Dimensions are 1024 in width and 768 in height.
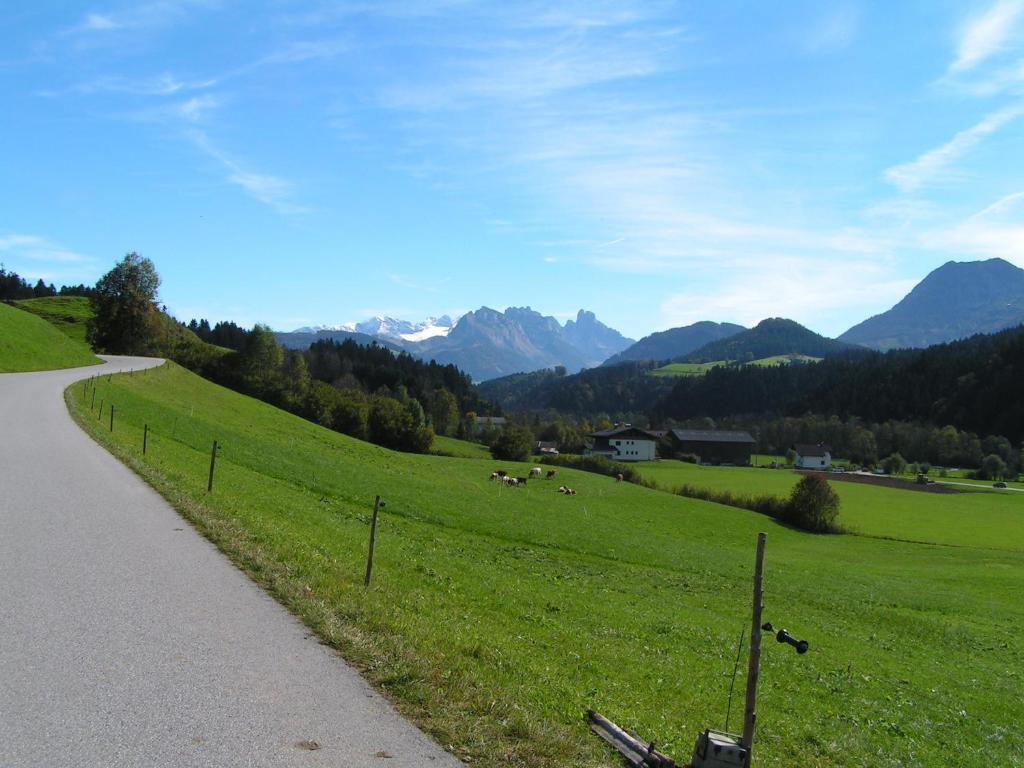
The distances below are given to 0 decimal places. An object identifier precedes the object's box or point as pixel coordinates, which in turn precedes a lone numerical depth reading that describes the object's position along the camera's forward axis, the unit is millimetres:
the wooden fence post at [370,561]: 12969
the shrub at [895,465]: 160750
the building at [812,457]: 176300
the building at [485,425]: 176250
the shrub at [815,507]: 72375
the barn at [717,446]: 171625
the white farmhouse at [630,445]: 162625
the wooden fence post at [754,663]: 6953
